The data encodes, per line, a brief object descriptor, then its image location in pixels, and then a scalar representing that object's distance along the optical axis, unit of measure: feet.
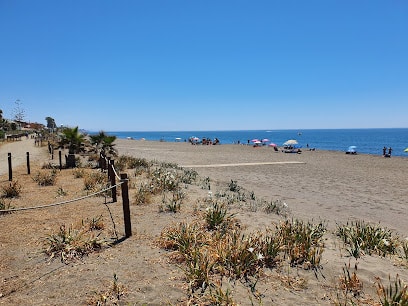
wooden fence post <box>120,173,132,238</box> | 19.25
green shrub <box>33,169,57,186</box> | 37.29
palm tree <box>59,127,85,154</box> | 56.24
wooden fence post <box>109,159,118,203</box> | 28.96
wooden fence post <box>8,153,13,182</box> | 39.71
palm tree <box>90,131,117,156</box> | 55.18
